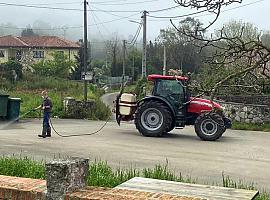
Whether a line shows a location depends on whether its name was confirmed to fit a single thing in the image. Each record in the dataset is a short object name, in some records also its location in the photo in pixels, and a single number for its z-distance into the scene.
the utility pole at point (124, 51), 53.49
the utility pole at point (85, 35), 26.26
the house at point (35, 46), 68.92
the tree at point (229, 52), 5.32
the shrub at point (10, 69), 40.54
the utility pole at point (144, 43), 30.38
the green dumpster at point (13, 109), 21.30
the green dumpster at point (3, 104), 21.05
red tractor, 16.78
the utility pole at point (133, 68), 55.34
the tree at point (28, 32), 122.75
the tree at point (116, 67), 61.42
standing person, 16.36
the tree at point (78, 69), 56.88
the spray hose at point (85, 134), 17.34
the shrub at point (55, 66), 50.88
